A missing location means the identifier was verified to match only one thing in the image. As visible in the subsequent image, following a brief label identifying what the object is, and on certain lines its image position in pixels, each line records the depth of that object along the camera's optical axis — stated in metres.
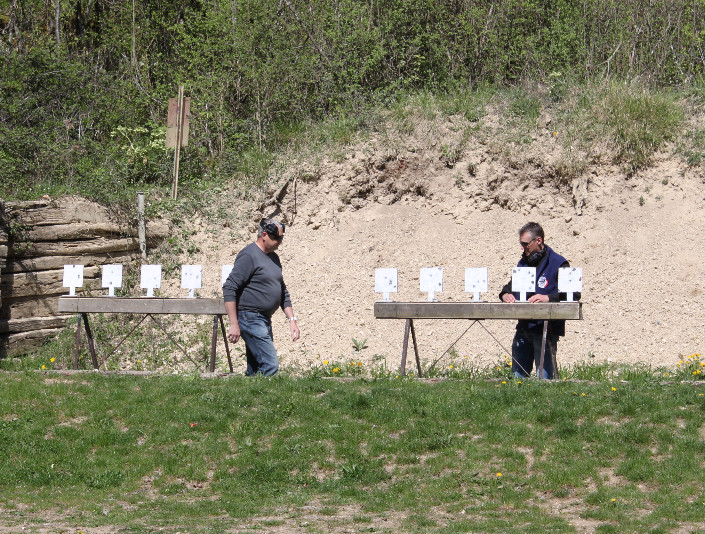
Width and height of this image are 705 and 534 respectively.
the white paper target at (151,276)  18.69
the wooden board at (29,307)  21.72
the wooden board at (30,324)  21.56
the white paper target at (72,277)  18.83
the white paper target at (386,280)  17.39
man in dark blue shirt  15.95
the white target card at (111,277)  18.95
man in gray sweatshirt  14.94
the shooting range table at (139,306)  17.78
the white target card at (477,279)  17.06
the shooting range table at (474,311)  15.40
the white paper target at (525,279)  16.02
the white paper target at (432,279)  17.14
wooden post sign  26.98
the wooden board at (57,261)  22.02
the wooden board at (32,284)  21.73
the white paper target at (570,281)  15.81
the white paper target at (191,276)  18.53
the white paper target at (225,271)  18.09
